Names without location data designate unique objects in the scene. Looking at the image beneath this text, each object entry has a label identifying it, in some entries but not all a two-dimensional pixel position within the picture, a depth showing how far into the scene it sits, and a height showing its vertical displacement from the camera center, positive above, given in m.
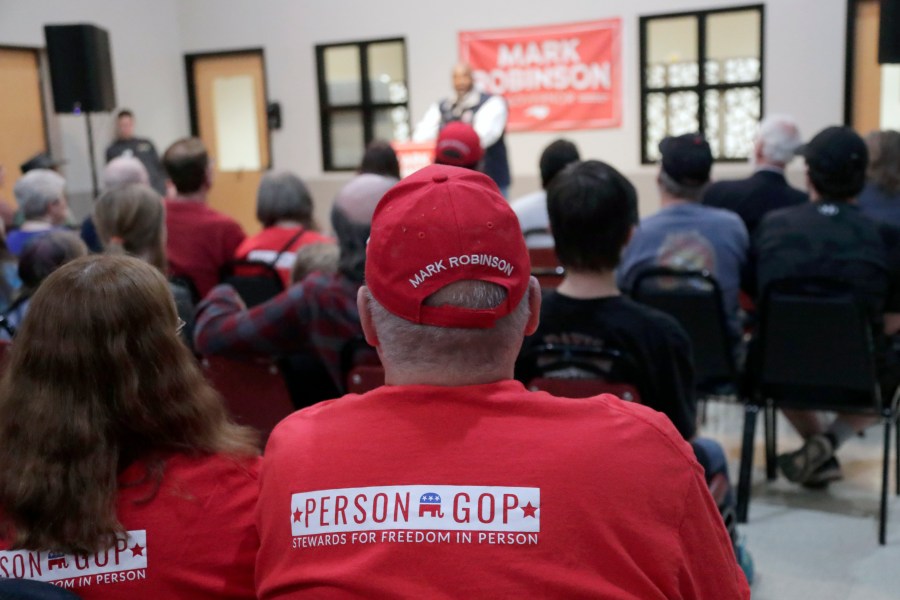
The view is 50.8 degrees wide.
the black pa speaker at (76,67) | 7.30 +0.56
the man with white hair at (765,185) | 3.92 -0.30
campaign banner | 8.11 +0.42
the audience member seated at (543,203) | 4.00 -0.36
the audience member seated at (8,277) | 3.22 -0.45
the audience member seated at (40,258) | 2.54 -0.31
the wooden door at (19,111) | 7.98 +0.27
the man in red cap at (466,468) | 0.92 -0.34
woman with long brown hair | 1.14 -0.40
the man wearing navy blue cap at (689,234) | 3.12 -0.39
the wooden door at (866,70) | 7.25 +0.27
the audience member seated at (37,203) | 3.99 -0.25
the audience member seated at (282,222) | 3.54 -0.35
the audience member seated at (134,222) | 2.79 -0.24
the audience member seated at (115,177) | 4.17 -0.17
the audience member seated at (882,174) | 3.71 -0.27
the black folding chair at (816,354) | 2.76 -0.72
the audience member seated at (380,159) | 4.20 -0.14
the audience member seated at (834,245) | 2.90 -0.42
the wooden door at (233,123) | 9.68 +0.11
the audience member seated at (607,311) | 2.08 -0.42
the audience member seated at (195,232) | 3.71 -0.38
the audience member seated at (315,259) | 2.52 -0.34
